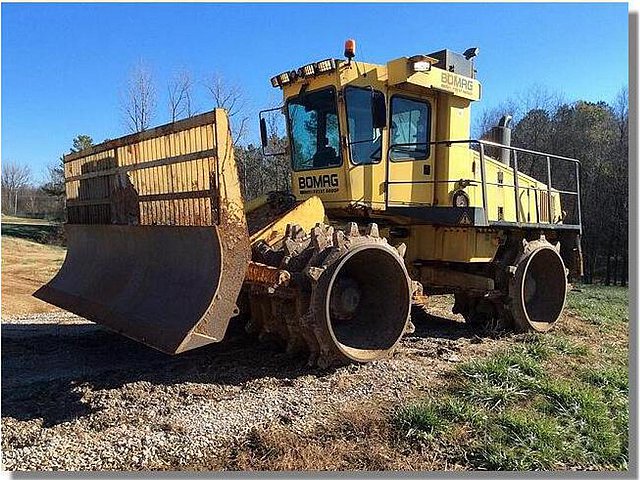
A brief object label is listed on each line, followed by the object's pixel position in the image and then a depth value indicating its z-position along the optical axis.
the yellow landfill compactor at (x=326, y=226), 5.23
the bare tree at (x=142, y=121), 27.56
